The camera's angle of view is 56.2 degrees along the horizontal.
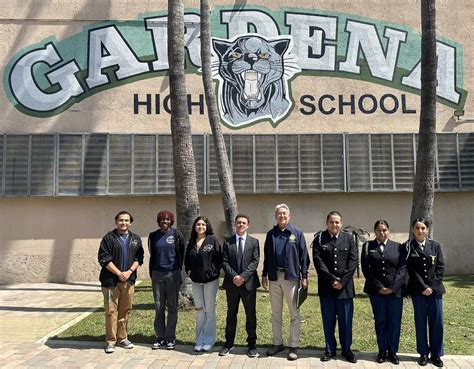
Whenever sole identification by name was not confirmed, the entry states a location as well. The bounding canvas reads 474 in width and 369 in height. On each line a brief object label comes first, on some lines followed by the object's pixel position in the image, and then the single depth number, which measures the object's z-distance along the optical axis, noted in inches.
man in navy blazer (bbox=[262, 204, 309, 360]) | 214.7
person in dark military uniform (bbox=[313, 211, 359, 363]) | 208.7
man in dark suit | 218.7
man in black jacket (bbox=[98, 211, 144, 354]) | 225.6
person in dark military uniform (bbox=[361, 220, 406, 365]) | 204.8
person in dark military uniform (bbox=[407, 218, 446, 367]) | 201.6
